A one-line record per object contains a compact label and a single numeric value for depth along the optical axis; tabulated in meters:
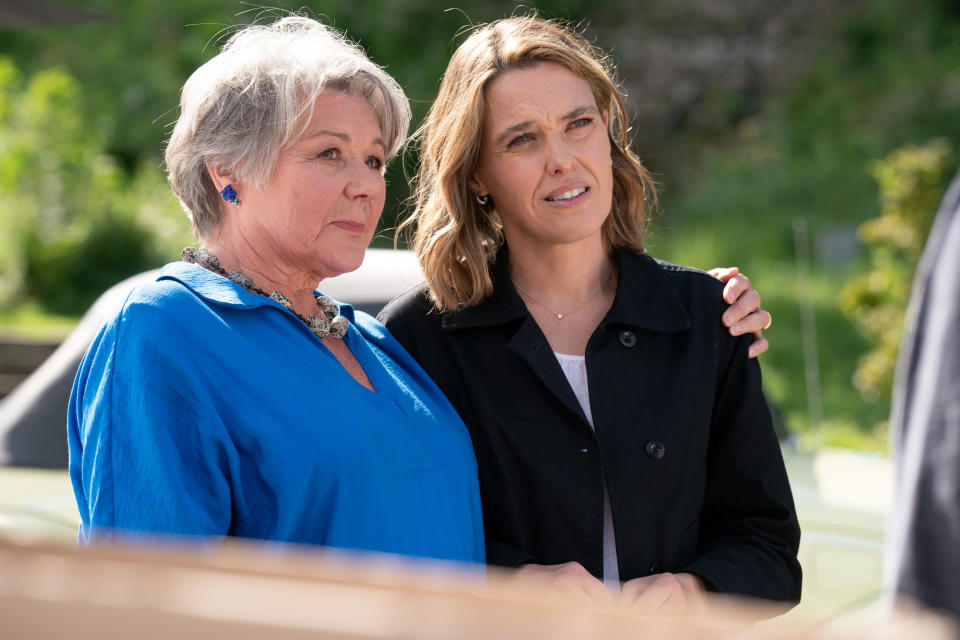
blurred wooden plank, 1.45
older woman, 3.51
